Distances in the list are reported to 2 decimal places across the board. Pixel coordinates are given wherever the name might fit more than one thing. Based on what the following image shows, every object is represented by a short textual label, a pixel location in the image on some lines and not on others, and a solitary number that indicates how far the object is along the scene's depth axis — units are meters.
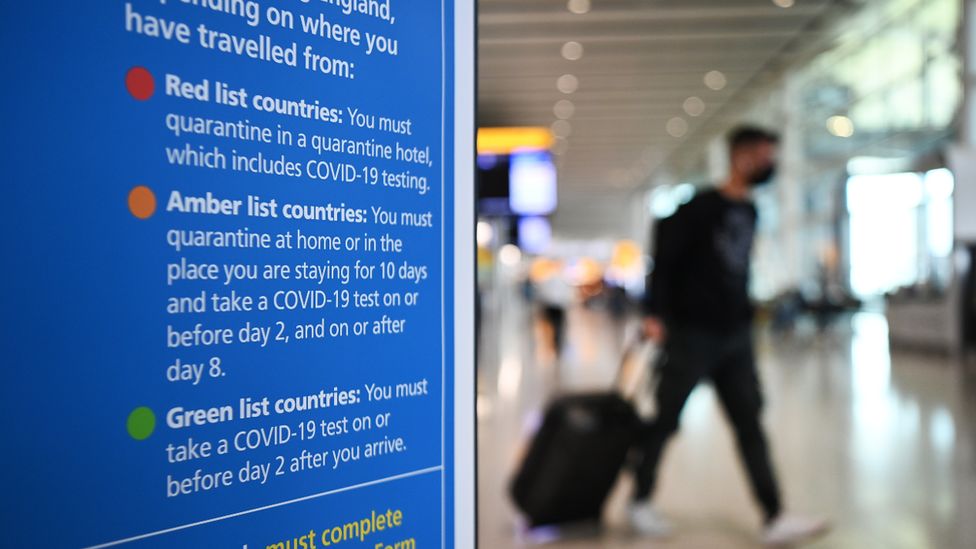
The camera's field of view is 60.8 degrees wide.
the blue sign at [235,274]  0.95
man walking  3.65
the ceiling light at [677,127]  25.10
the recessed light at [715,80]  19.17
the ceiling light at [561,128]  24.89
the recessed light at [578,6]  13.73
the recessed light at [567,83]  18.95
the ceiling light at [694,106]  22.05
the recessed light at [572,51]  16.30
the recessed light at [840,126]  19.64
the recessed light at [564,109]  21.80
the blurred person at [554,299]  12.37
